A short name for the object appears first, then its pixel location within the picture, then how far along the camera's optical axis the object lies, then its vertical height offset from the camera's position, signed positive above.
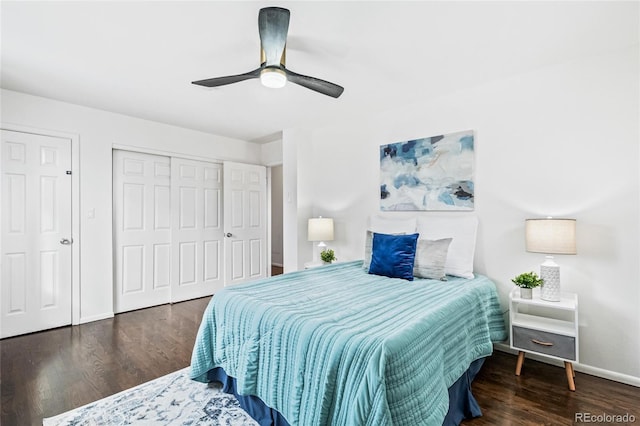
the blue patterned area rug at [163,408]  1.82 -1.22
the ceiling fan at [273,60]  1.76 +0.95
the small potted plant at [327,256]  3.89 -0.54
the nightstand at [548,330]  2.12 -0.85
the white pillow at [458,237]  2.75 -0.23
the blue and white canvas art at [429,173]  3.01 +0.42
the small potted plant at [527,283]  2.35 -0.54
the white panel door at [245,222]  4.79 -0.12
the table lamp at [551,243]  2.23 -0.23
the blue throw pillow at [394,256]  2.66 -0.38
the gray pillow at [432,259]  2.63 -0.40
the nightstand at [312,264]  4.05 -0.67
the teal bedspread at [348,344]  1.26 -0.66
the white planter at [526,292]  2.35 -0.62
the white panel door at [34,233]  3.06 -0.18
